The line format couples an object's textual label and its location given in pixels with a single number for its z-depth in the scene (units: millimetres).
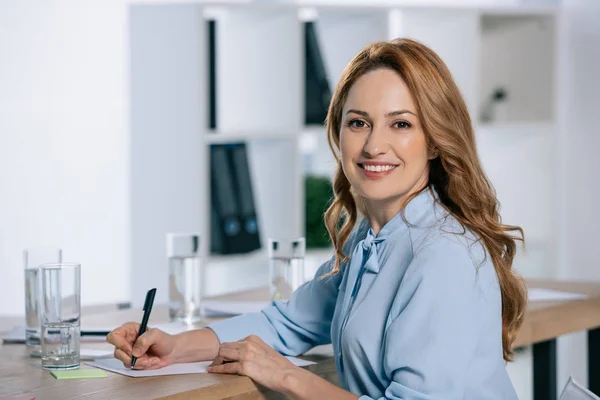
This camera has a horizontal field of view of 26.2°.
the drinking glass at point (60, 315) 1713
